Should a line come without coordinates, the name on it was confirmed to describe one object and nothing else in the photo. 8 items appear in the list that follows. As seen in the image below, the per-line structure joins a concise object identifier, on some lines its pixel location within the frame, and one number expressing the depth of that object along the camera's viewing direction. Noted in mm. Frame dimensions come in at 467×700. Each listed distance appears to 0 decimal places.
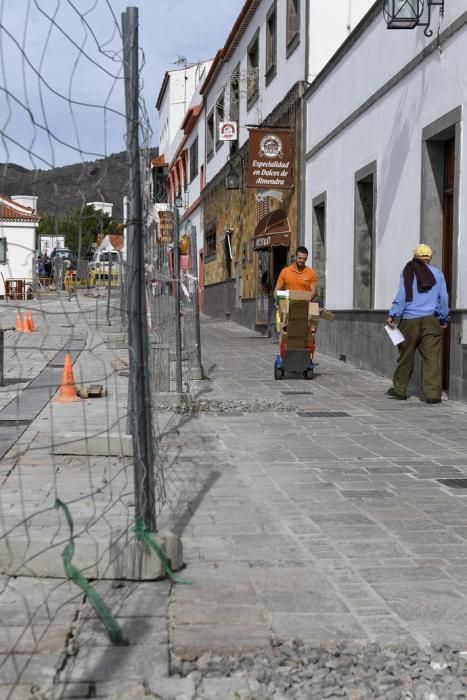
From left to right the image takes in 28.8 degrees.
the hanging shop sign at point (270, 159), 19047
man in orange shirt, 12703
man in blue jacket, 10062
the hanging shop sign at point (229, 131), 26062
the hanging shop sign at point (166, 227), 11838
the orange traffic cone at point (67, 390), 10117
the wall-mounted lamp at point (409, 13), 10953
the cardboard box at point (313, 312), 12102
